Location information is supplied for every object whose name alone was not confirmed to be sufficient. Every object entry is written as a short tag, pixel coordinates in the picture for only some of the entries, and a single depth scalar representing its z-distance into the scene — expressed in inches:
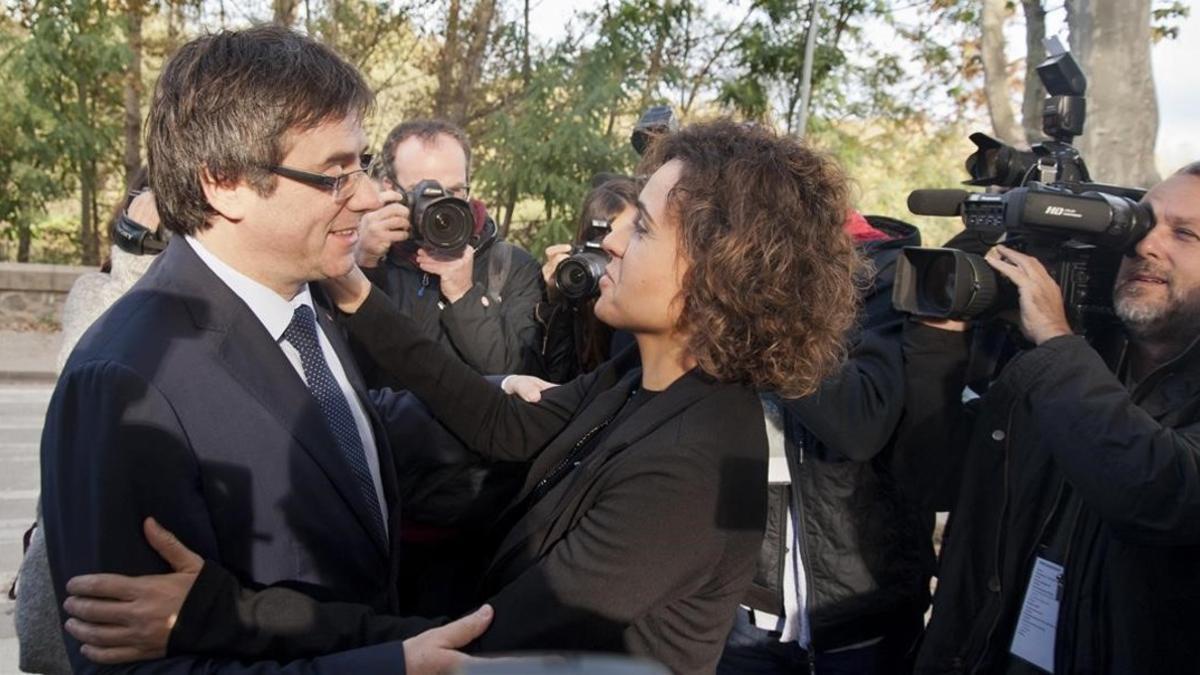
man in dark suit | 51.4
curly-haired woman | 57.1
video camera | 82.0
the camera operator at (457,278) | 117.1
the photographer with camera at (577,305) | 107.6
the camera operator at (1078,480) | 72.4
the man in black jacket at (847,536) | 88.4
